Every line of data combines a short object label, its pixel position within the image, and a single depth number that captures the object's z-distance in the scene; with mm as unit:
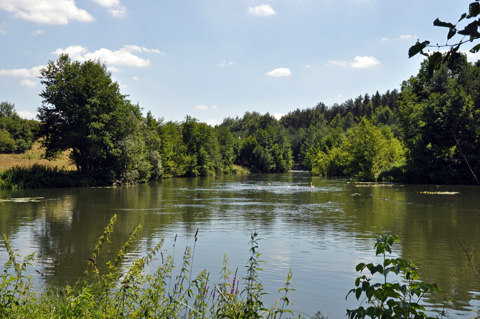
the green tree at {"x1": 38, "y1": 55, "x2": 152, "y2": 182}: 48125
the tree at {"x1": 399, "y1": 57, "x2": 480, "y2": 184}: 48250
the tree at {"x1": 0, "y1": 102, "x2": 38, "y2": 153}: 61159
